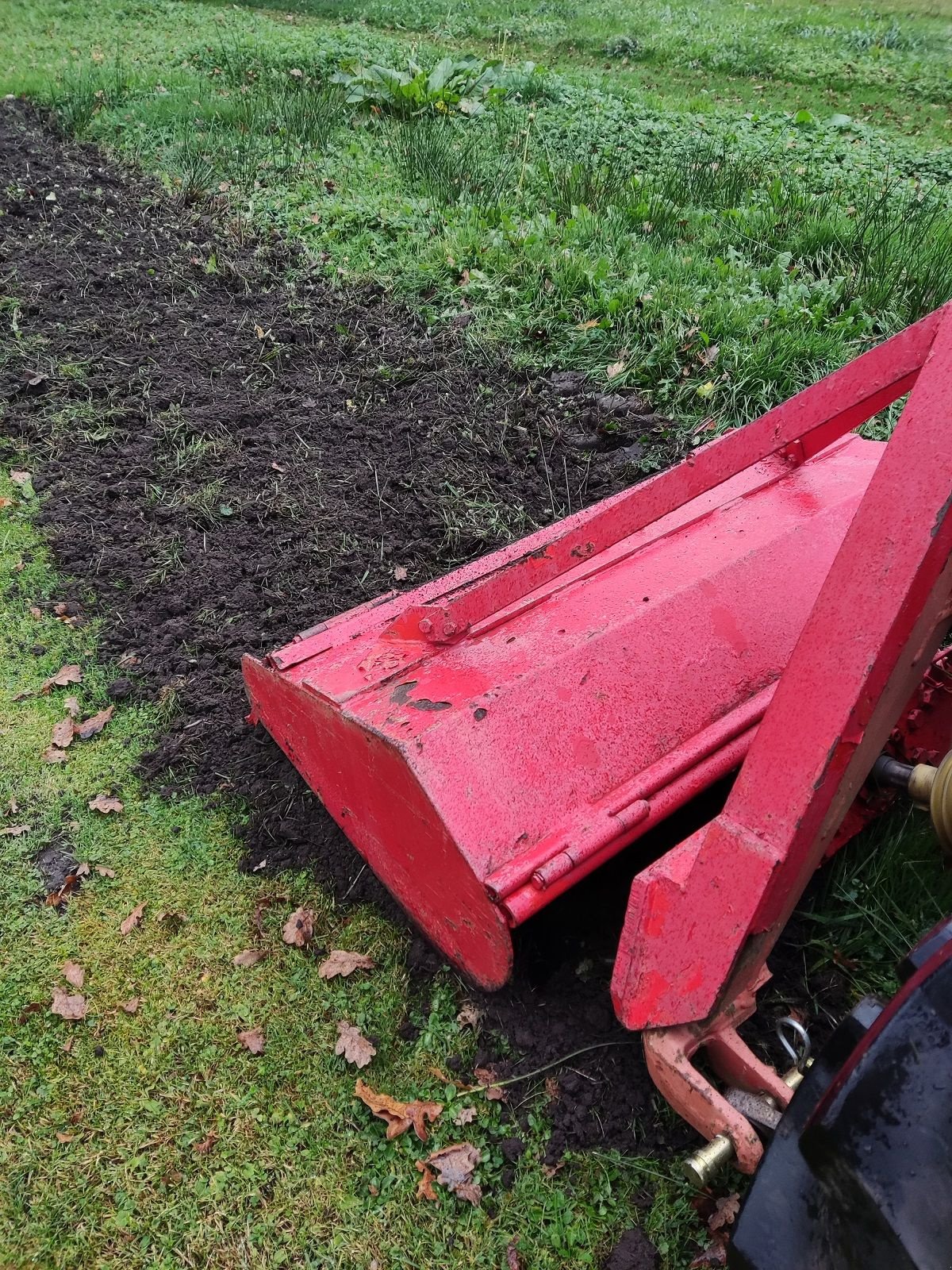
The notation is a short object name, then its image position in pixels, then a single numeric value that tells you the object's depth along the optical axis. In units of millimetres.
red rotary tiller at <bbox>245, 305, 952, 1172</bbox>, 1369
